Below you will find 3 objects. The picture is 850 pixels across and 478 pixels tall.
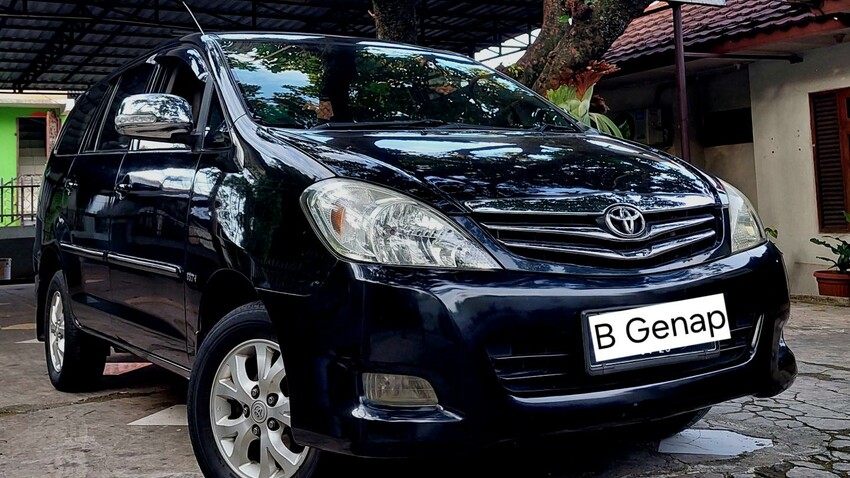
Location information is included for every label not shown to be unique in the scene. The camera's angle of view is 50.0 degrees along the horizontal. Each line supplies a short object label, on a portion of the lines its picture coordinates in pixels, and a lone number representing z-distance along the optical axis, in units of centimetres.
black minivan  226
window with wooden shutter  888
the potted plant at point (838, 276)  841
